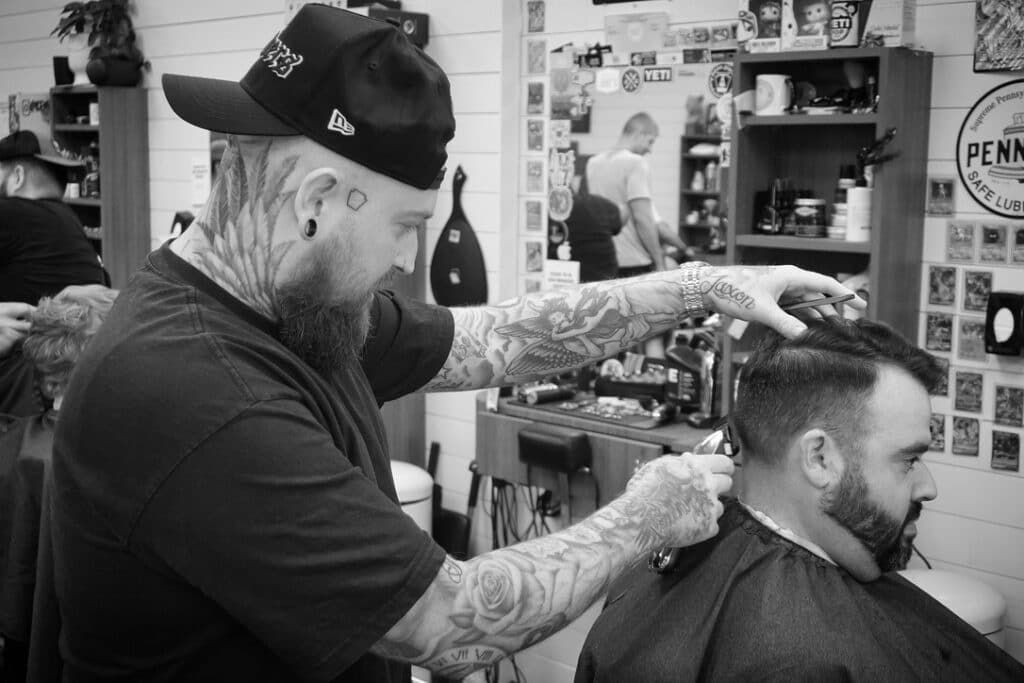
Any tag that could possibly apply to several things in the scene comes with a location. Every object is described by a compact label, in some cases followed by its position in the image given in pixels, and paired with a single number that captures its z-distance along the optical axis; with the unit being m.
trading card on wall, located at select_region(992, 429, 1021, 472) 2.96
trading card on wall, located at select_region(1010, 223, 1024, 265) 2.88
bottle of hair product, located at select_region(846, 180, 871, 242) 2.89
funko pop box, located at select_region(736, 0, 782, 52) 3.01
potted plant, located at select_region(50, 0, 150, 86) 5.37
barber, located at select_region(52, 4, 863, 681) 1.18
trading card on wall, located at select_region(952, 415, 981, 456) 3.03
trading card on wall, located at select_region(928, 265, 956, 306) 3.02
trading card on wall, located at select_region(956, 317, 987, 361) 2.99
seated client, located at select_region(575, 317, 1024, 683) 1.81
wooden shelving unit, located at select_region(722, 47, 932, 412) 2.86
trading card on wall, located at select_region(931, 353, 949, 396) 3.05
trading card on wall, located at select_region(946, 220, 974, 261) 2.97
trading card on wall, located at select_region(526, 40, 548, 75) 3.84
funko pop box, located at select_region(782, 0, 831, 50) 2.89
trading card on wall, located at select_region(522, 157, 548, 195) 3.93
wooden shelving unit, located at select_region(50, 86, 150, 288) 5.50
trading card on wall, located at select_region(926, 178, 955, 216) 3.00
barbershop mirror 3.42
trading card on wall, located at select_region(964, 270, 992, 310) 2.96
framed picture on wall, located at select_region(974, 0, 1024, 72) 2.81
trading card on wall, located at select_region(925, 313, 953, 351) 3.04
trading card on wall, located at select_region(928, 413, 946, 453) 3.08
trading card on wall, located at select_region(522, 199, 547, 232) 3.95
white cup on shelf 3.03
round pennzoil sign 2.87
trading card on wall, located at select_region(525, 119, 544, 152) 3.91
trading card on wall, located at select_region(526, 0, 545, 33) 3.83
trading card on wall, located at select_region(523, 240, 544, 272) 3.98
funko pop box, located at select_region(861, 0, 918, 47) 2.80
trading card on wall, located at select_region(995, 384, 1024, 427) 2.95
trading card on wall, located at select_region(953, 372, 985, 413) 3.02
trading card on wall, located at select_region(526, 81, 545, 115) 3.88
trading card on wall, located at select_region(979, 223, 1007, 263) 2.92
